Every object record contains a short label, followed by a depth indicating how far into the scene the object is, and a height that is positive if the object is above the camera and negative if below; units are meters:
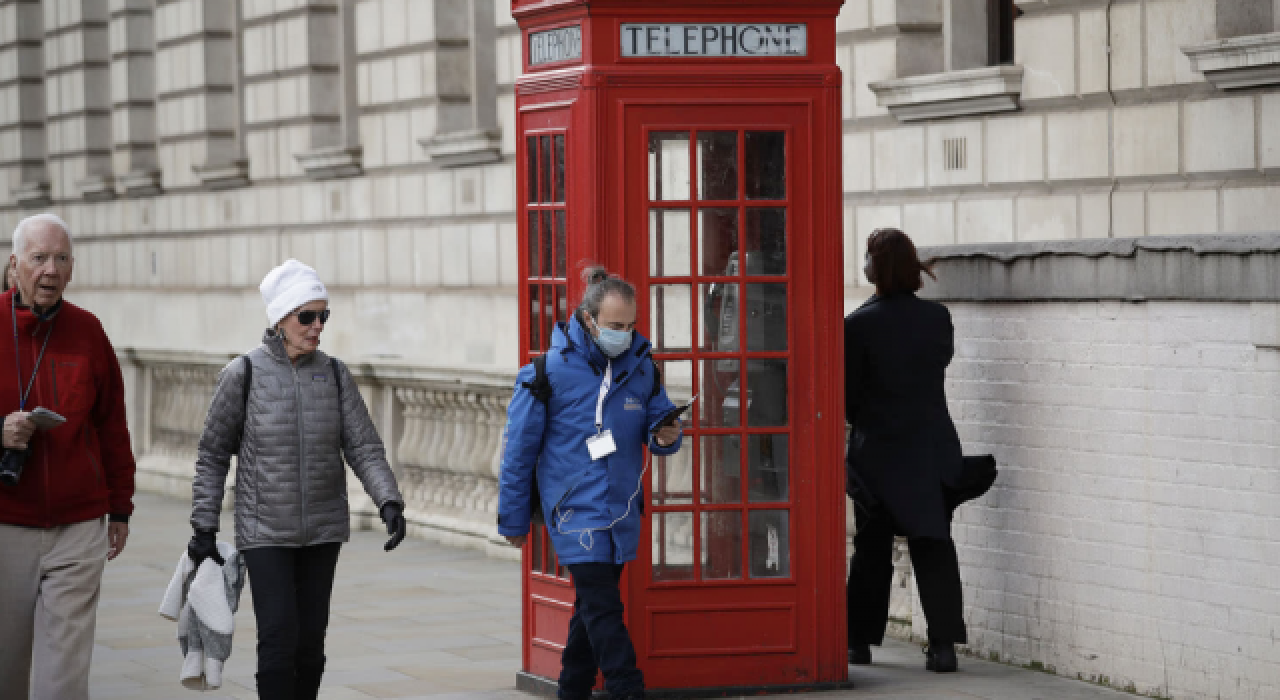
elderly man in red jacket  13.07 -0.77
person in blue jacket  14.02 -0.73
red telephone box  15.55 -0.19
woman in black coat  16.86 -0.79
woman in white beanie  13.39 -0.74
